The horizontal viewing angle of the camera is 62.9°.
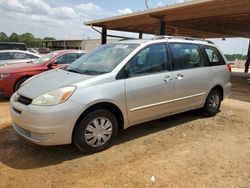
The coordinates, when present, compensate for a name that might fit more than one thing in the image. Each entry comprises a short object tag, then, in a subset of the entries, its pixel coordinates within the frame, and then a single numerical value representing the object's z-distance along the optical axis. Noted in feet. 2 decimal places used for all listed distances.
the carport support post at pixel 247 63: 52.73
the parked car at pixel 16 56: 26.42
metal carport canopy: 25.08
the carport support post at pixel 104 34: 47.13
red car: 18.16
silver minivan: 9.05
